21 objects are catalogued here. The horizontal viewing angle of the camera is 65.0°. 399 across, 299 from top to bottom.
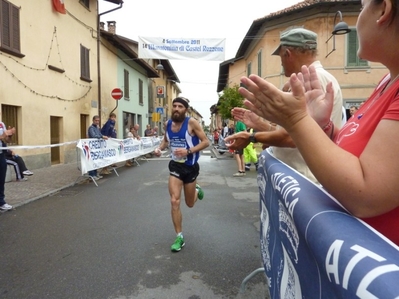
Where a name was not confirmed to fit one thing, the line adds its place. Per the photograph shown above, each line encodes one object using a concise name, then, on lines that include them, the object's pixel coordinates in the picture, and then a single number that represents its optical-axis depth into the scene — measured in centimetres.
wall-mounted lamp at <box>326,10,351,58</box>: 974
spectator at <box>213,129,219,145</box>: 3068
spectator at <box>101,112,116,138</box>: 1102
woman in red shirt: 82
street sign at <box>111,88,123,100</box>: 1404
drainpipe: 1614
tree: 2361
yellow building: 986
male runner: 395
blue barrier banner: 65
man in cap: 216
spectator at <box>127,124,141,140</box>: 1509
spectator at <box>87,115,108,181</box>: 970
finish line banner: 1391
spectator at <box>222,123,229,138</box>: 1988
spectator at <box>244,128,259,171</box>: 1025
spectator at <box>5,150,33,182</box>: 869
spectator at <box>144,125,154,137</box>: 1964
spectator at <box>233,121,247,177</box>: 1000
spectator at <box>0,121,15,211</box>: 558
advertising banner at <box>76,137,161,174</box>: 860
